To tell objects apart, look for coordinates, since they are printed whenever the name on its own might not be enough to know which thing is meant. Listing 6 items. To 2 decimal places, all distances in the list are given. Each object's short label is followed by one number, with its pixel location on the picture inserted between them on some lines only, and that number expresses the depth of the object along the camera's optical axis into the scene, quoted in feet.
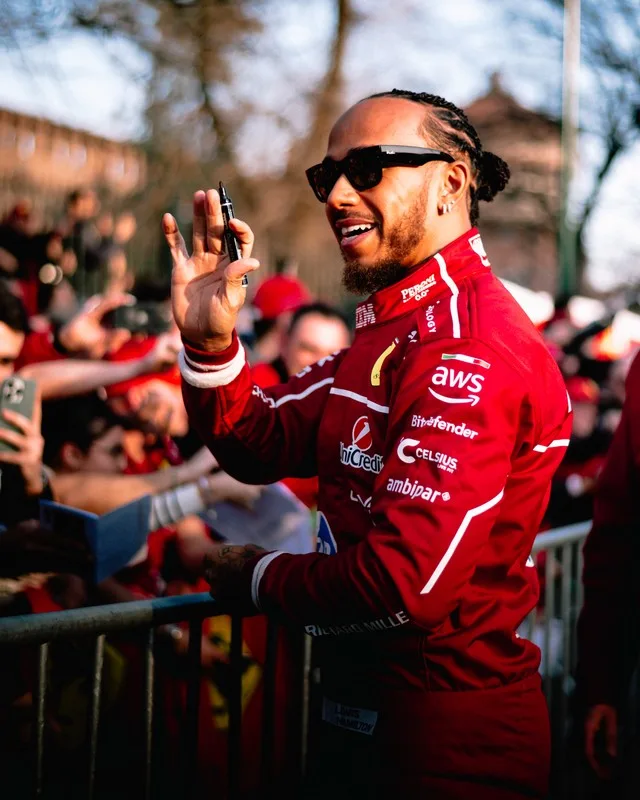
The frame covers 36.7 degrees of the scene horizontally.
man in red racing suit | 5.91
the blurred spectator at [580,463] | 18.62
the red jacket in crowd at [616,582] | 9.11
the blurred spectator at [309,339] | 15.58
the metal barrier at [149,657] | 6.93
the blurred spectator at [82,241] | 28.40
